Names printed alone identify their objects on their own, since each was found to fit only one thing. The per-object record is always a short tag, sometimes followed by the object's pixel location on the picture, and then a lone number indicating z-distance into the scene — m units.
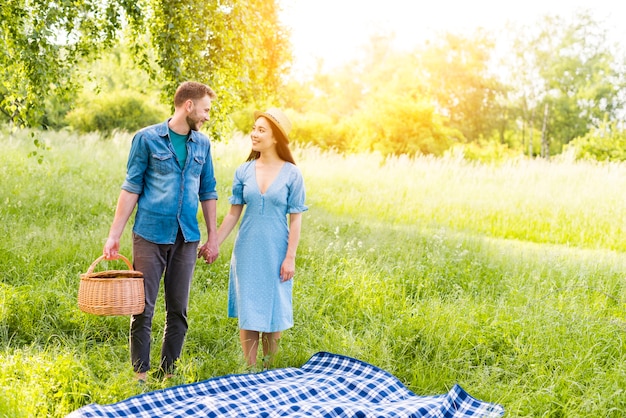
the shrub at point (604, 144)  27.92
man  4.21
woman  4.55
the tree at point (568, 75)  35.47
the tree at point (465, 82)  37.69
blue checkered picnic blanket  3.77
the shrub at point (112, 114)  22.78
